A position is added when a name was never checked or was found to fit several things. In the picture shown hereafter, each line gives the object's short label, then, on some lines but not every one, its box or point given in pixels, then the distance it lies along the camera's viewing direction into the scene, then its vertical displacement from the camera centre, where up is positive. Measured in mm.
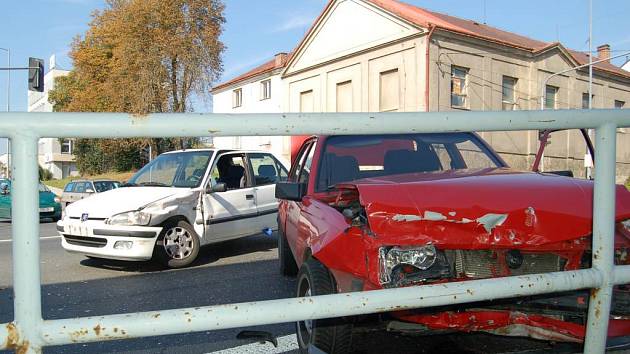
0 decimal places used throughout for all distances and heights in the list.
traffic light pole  20375 +3381
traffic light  20375 +3292
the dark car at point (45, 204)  15666 -1347
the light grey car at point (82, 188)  19772 -1040
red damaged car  2627 -449
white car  6891 -677
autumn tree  34688 +6959
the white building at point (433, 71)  27062 +5057
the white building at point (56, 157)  72812 +529
